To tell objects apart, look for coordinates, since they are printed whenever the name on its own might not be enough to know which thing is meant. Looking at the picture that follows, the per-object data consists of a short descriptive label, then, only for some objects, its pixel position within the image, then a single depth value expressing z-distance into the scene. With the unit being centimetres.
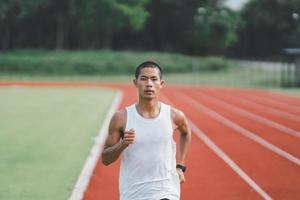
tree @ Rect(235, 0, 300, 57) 6719
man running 385
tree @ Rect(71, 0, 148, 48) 5903
